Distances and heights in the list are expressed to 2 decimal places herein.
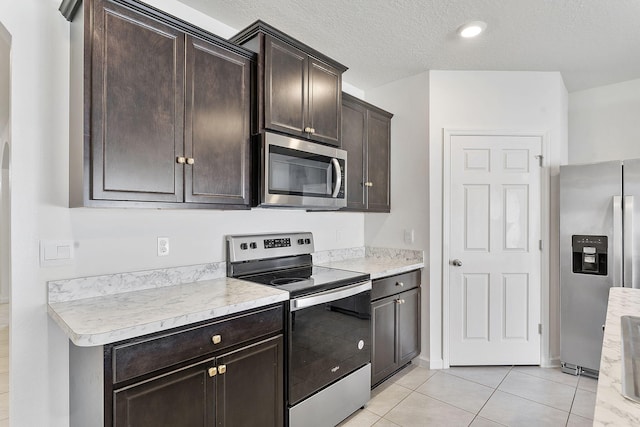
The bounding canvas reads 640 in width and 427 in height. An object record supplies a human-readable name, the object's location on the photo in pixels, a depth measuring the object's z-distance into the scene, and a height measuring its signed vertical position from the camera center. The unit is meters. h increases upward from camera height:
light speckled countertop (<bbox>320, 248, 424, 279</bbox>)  2.66 -0.44
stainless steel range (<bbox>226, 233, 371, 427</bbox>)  1.92 -0.70
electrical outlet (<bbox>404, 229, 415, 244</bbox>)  3.18 -0.22
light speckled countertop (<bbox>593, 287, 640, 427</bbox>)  0.71 -0.43
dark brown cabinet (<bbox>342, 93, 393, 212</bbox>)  2.87 +0.52
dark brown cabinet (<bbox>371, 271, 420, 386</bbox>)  2.56 -0.89
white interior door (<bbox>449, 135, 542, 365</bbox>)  3.04 -0.36
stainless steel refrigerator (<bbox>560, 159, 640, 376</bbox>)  2.63 -0.29
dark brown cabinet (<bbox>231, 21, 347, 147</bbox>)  2.04 +0.81
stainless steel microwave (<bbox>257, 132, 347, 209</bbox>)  2.04 +0.25
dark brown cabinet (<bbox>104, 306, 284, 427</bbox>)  1.30 -0.71
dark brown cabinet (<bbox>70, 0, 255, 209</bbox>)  1.48 +0.49
